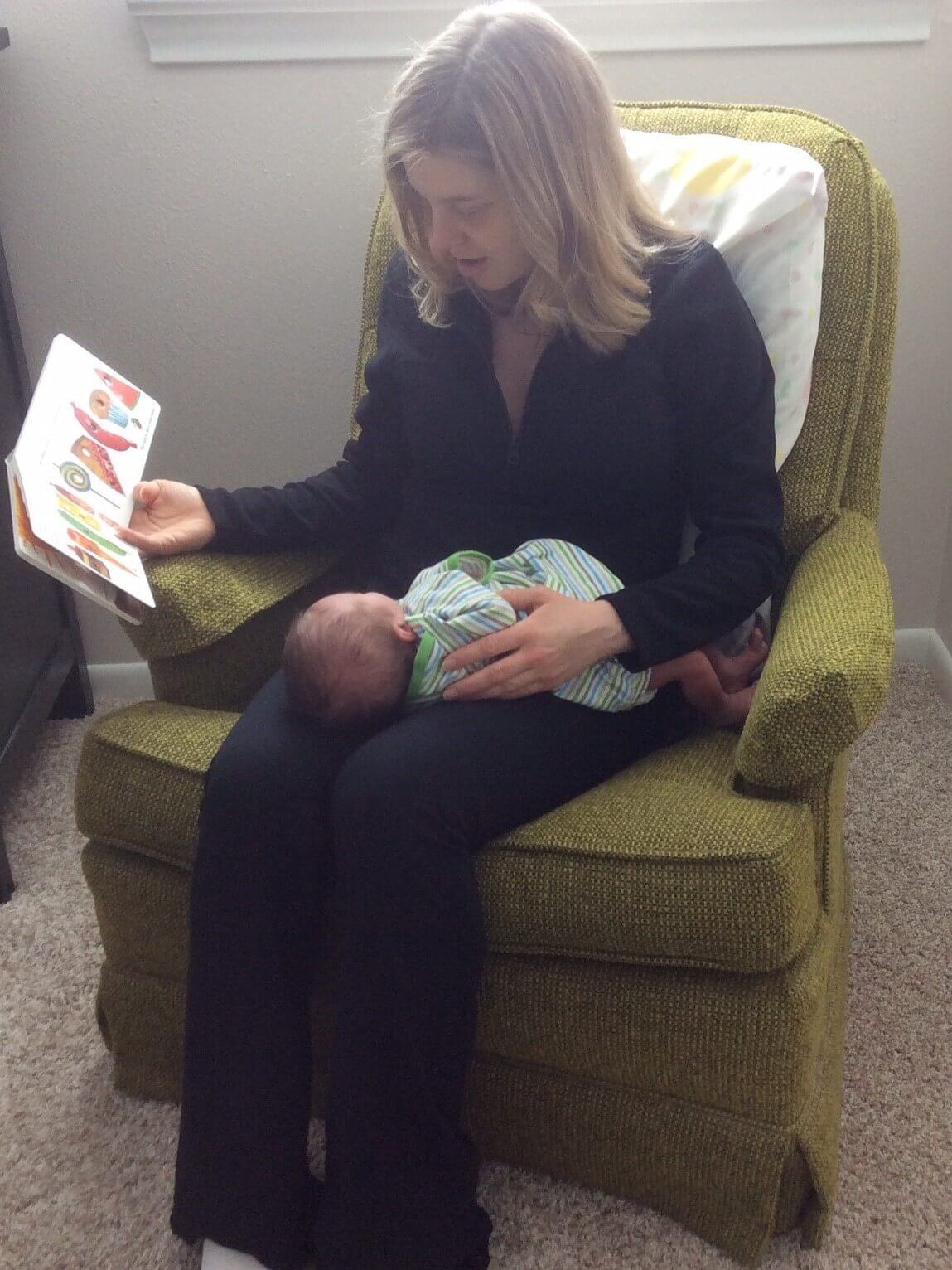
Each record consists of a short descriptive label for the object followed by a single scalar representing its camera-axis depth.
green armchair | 1.03
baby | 1.14
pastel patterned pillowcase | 1.33
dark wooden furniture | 1.73
